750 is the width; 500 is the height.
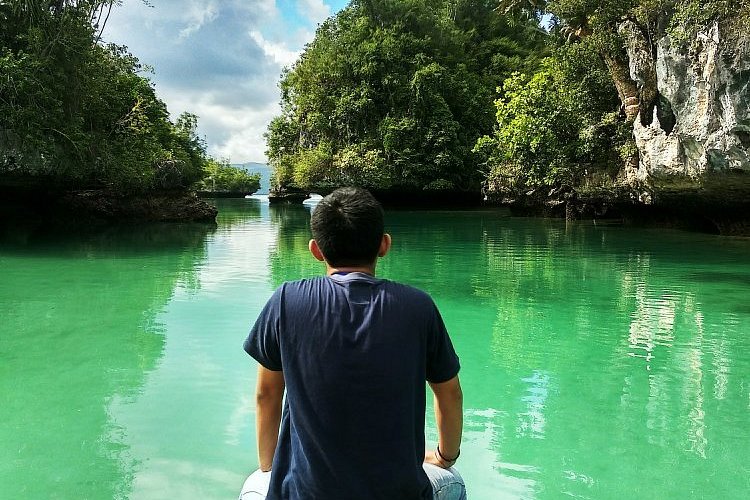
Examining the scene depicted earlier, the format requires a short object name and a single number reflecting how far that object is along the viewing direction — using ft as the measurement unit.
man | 5.24
